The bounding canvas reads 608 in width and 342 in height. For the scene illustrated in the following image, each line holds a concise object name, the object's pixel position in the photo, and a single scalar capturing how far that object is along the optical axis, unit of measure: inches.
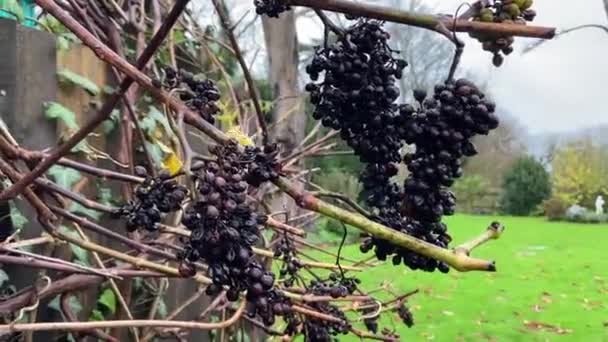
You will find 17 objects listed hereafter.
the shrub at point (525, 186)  688.4
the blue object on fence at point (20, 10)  57.8
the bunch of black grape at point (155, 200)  20.6
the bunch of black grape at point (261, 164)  17.6
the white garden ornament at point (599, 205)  657.0
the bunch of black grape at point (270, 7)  22.0
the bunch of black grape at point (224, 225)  16.7
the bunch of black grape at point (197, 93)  23.8
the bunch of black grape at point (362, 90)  22.0
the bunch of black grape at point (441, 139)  20.0
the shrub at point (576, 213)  624.7
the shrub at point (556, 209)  642.8
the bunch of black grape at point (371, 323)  53.7
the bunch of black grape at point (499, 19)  18.5
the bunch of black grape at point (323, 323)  42.2
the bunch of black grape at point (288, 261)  46.5
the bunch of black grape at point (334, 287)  39.0
